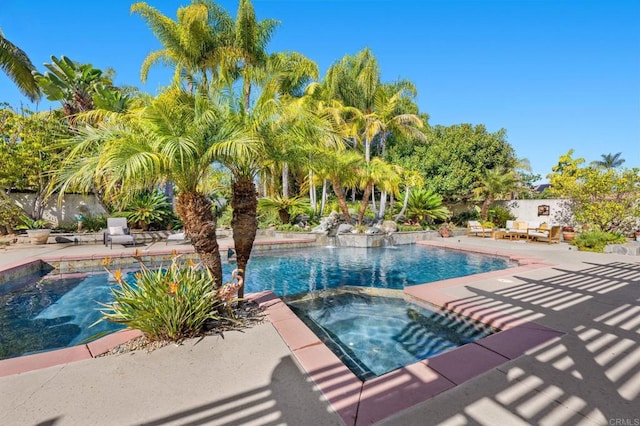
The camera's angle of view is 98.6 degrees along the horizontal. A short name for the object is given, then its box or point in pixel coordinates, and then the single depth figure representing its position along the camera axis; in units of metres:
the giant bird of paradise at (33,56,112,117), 12.12
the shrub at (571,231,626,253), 9.87
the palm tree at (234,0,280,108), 14.27
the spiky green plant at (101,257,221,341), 3.23
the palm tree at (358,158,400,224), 13.60
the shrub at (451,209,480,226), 19.62
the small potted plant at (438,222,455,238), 15.45
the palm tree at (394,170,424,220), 15.77
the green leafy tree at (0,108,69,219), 10.40
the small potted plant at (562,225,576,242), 12.99
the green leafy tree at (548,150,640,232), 11.13
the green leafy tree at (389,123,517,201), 19.05
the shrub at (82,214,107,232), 12.69
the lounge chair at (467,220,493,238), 15.20
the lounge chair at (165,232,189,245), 11.60
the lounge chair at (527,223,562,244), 12.49
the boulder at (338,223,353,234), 13.61
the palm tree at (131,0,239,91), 13.81
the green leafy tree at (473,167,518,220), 17.61
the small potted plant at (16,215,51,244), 10.63
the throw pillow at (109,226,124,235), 10.82
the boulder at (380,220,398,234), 14.44
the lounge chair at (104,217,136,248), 10.32
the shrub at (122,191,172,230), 12.78
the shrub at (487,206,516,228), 18.23
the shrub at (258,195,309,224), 15.98
